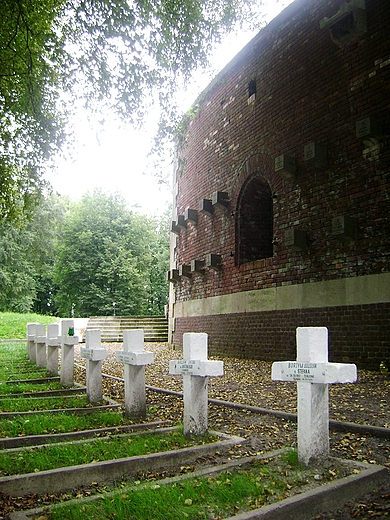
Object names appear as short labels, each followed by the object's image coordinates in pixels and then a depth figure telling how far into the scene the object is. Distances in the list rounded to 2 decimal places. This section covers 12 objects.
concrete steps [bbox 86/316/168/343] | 22.41
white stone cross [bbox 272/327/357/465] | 3.77
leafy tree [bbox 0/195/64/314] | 30.64
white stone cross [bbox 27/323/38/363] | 11.54
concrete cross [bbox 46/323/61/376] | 8.91
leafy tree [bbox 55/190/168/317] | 34.31
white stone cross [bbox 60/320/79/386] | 7.88
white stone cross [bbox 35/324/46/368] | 10.23
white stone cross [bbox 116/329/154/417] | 5.58
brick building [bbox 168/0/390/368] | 8.81
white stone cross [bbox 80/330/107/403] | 6.52
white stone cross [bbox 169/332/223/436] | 4.68
